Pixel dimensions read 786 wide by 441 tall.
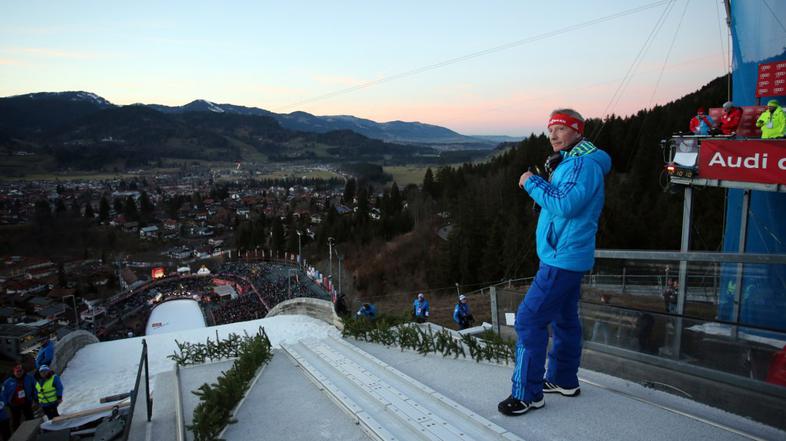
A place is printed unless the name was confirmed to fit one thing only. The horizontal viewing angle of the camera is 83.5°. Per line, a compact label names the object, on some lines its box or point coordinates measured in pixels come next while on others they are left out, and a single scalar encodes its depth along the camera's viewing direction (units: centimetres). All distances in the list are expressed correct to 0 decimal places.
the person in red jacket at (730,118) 957
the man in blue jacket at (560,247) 311
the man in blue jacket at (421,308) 1028
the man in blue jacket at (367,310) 971
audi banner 827
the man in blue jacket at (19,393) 712
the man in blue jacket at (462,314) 1007
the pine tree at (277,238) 7281
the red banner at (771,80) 998
